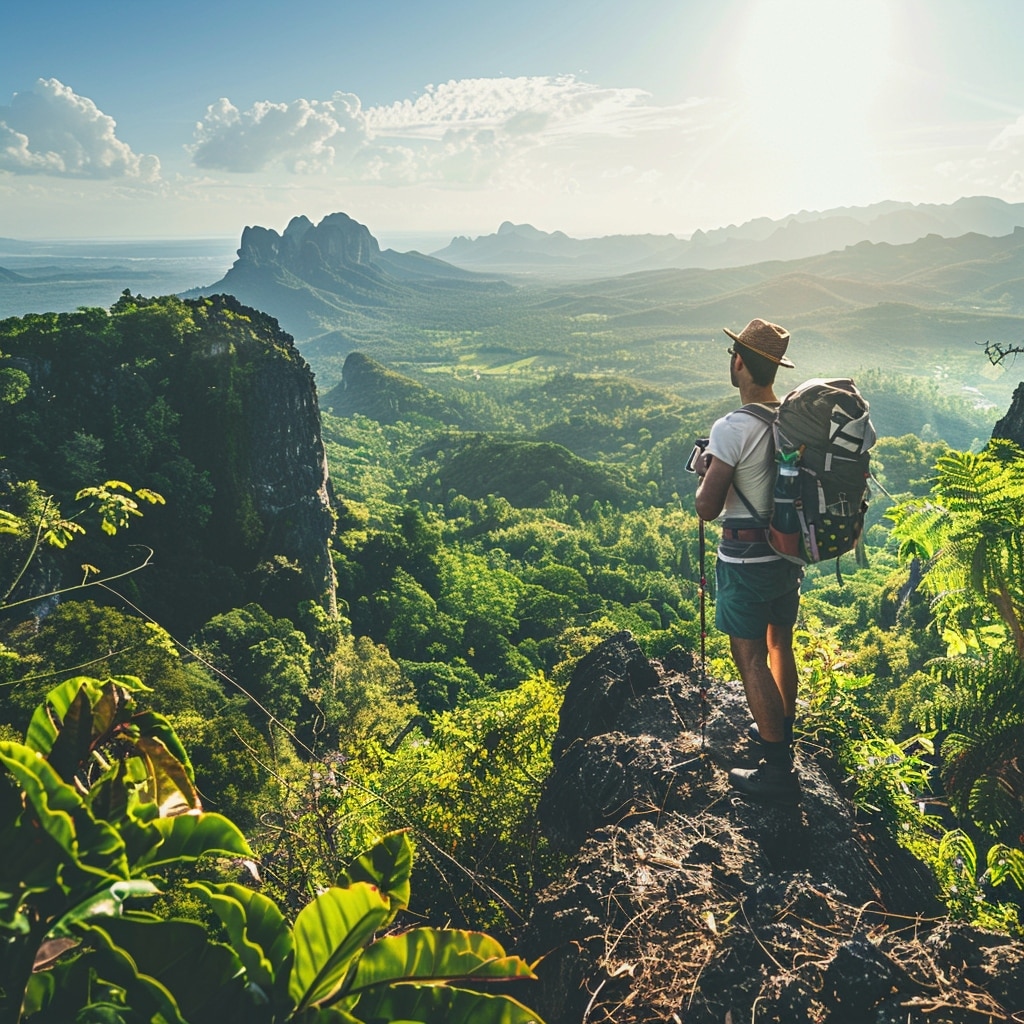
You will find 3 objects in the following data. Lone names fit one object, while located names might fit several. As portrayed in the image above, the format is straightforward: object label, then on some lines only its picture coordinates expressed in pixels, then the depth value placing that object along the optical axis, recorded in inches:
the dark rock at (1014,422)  1628.7
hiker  156.3
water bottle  148.6
